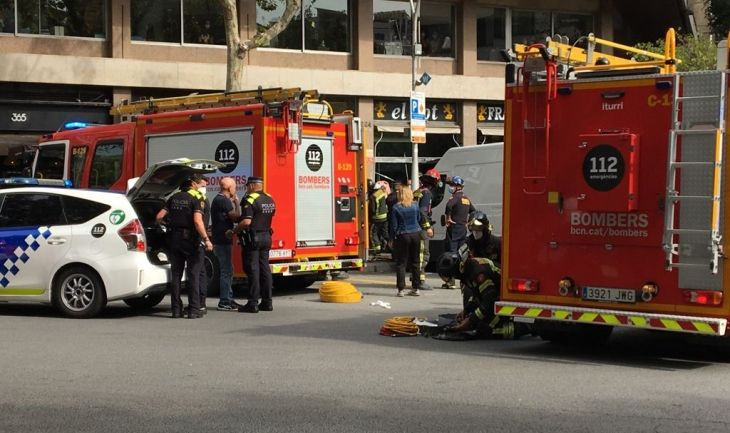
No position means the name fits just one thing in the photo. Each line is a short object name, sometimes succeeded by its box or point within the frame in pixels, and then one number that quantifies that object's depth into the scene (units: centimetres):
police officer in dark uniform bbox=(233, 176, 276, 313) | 1210
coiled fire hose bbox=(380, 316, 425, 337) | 1016
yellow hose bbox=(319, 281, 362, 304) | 1349
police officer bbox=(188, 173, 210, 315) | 1170
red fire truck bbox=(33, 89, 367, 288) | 1380
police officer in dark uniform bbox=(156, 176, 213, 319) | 1152
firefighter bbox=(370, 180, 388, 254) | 1894
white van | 1653
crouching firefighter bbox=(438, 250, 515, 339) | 977
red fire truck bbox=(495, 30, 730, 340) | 786
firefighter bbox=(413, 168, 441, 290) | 1664
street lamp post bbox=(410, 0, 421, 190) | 2219
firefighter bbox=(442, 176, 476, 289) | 1513
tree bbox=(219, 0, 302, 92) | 1934
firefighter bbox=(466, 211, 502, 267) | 1005
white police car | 1133
